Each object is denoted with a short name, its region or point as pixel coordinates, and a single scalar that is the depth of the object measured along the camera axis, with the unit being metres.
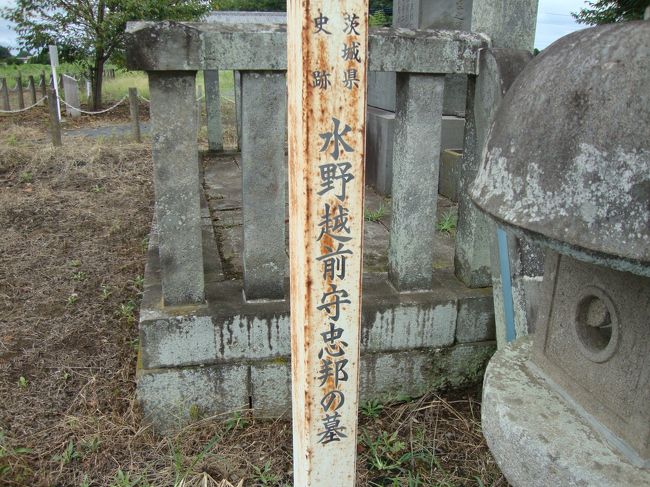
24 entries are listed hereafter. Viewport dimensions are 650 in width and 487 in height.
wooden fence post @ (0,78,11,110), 12.85
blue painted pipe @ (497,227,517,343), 2.59
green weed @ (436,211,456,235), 3.96
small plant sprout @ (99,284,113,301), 4.04
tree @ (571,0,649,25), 11.40
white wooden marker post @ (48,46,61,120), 11.92
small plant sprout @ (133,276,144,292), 4.18
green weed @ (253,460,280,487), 2.40
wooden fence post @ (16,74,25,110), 13.14
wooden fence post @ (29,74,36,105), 13.57
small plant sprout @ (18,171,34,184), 7.12
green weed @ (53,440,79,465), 2.48
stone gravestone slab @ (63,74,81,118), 13.79
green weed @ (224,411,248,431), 2.73
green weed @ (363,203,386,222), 4.34
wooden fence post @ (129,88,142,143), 10.01
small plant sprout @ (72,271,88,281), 4.31
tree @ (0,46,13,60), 36.42
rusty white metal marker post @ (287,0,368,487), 1.26
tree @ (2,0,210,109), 13.42
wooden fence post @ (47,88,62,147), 8.79
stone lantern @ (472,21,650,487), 1.22
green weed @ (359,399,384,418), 2.84
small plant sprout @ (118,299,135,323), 3.70
